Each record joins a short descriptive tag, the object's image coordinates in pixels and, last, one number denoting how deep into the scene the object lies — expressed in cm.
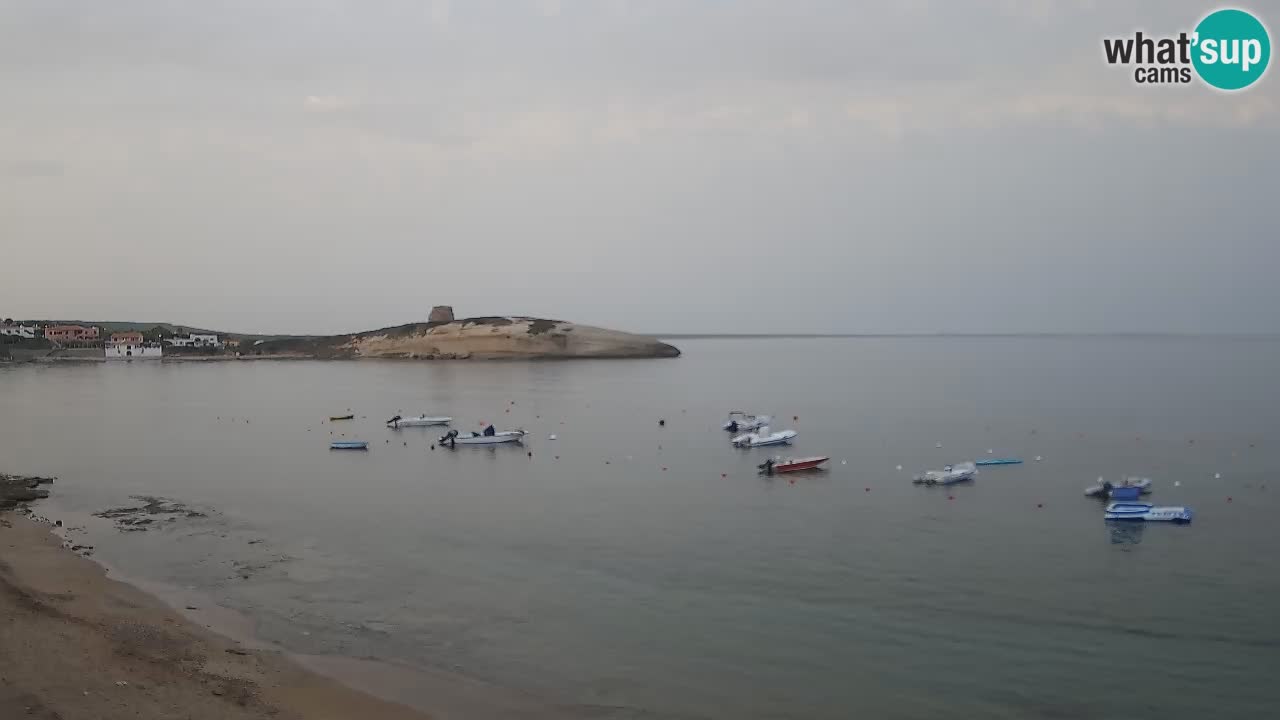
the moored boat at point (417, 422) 5984
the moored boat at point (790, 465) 4100
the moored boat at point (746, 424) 5628
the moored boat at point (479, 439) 5106
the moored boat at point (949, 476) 3747
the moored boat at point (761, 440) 5028
